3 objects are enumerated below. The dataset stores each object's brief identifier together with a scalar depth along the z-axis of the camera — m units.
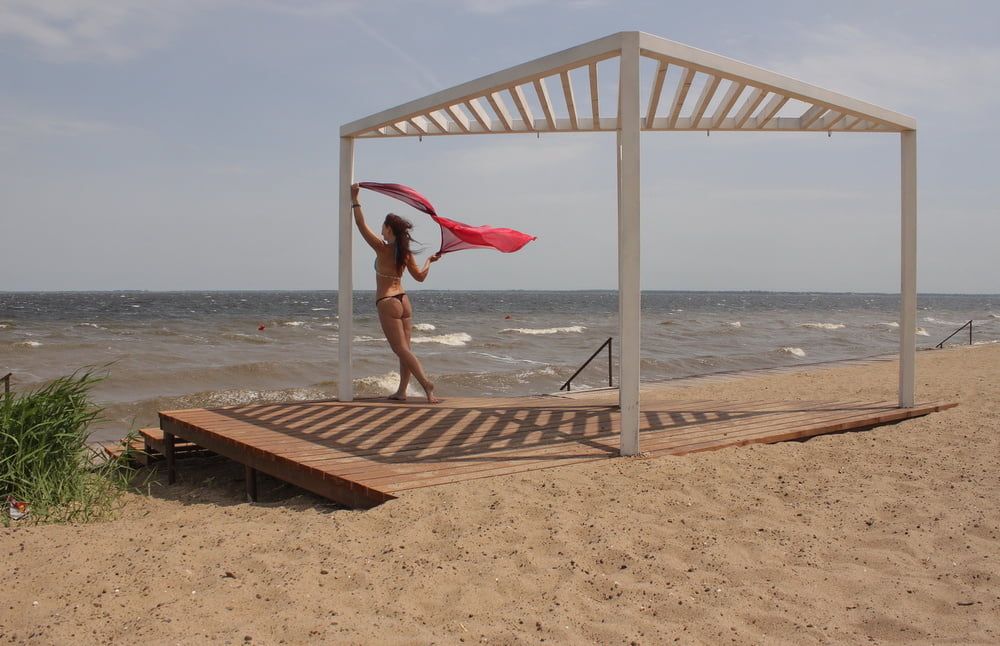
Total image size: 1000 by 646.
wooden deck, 4.76
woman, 6.90
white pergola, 4.95
